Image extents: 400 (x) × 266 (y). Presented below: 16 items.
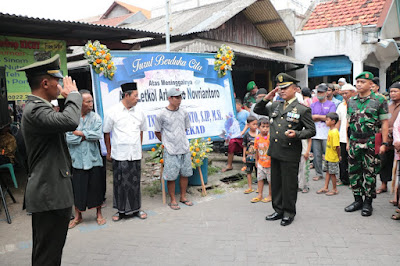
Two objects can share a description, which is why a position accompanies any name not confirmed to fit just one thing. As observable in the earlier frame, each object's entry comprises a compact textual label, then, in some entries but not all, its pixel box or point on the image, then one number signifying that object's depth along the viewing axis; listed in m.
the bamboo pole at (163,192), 5.87
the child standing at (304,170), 6.26
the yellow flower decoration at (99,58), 5.27
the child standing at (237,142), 7.95
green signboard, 6.88
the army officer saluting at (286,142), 4.62
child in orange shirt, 5.92
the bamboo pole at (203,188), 6.24
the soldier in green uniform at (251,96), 8.68
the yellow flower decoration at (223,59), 6.75
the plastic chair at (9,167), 5.91
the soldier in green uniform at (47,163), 2.62
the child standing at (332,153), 6.07
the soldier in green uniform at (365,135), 4.90
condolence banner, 5.61
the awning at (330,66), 12.74
